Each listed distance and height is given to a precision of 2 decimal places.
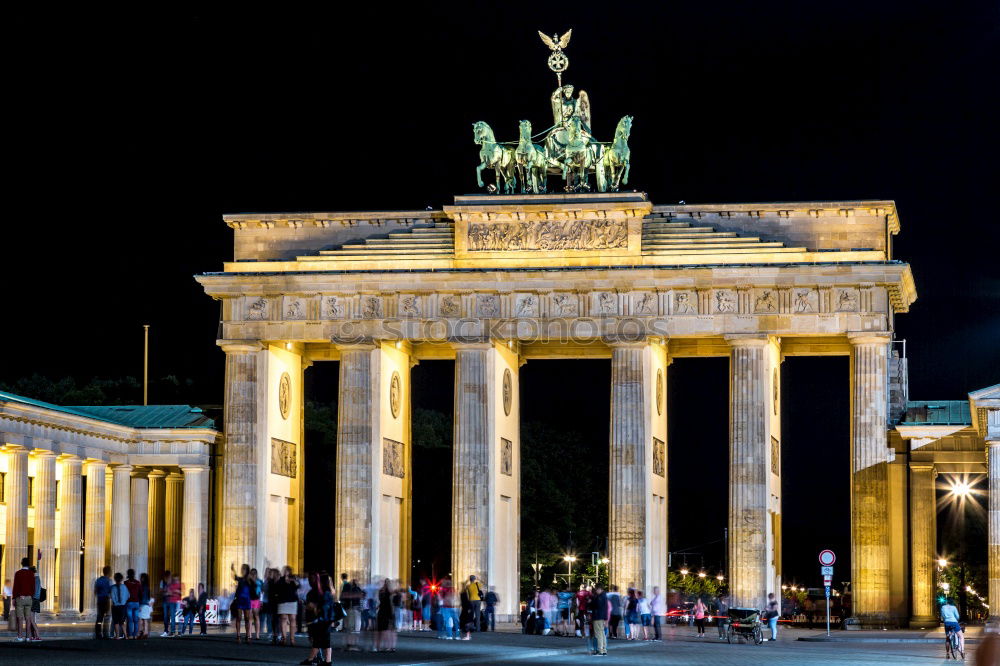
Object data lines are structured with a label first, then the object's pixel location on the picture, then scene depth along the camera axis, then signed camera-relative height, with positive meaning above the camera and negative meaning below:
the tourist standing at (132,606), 55.31 -1.63
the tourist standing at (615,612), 66.12 -2.22
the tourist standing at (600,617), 53.47 -1.92
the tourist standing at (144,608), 56.06 -1.73
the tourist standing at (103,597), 54.78 -1.35
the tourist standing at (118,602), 54.47 -1.49
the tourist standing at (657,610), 67.44 -2.16
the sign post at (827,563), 66.19 -0.52
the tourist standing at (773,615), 68.00 -2.40
